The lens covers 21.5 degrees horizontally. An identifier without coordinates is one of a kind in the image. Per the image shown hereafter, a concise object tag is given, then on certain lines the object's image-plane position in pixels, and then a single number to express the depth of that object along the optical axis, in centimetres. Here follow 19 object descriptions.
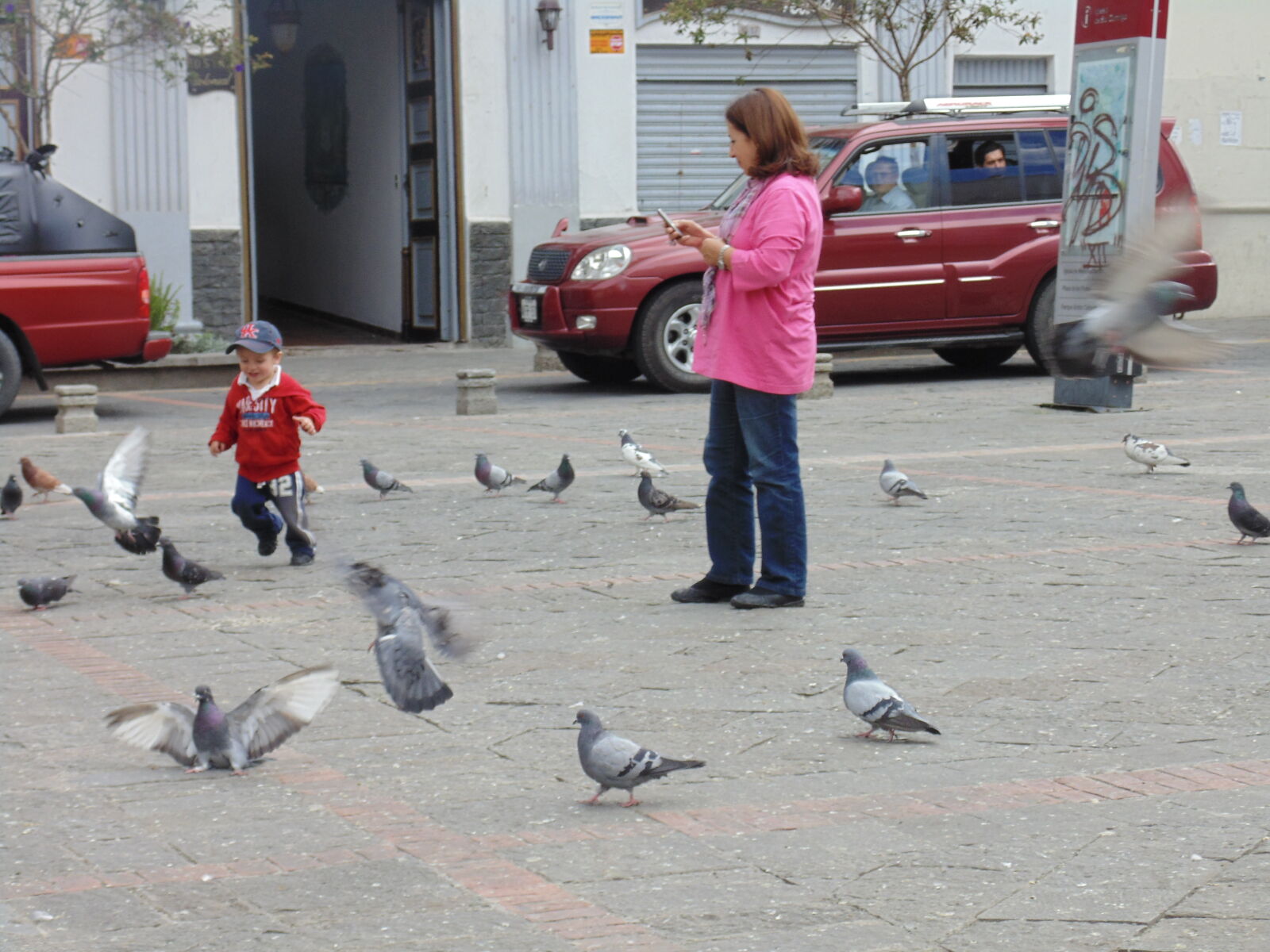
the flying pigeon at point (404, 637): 785
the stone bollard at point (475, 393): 2286
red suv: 2421
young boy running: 1316
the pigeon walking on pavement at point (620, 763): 734
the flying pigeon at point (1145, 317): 630
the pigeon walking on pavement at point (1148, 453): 1655
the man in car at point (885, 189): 2501
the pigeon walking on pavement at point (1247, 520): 1322
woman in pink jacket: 1088
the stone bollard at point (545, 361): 2898
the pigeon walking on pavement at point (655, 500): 1453
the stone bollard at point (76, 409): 2145
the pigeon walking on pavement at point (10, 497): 1516
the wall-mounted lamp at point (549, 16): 3354
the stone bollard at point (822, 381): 2403
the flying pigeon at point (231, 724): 789
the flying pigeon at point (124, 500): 1249
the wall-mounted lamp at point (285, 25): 3731
